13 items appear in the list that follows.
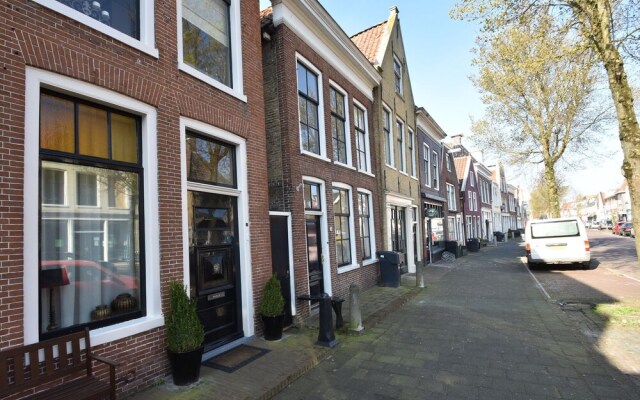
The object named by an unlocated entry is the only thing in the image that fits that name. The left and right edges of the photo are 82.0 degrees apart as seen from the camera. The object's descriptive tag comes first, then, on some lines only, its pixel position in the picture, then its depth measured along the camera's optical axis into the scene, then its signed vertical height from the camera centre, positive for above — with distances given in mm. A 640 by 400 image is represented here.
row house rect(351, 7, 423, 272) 12656 +3298
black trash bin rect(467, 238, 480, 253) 26056 -1698
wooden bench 3197 -1181
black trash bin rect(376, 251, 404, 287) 11188 -1332
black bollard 5993 -1573
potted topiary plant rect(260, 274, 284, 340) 6105 -1316
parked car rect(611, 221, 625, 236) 40619 -1887
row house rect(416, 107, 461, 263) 17531 +1999
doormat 5016 -1791
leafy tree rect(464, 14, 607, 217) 16062 +5401
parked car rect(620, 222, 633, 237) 36156 -1592
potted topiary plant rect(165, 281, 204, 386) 4375 -1245
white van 13477 -937
